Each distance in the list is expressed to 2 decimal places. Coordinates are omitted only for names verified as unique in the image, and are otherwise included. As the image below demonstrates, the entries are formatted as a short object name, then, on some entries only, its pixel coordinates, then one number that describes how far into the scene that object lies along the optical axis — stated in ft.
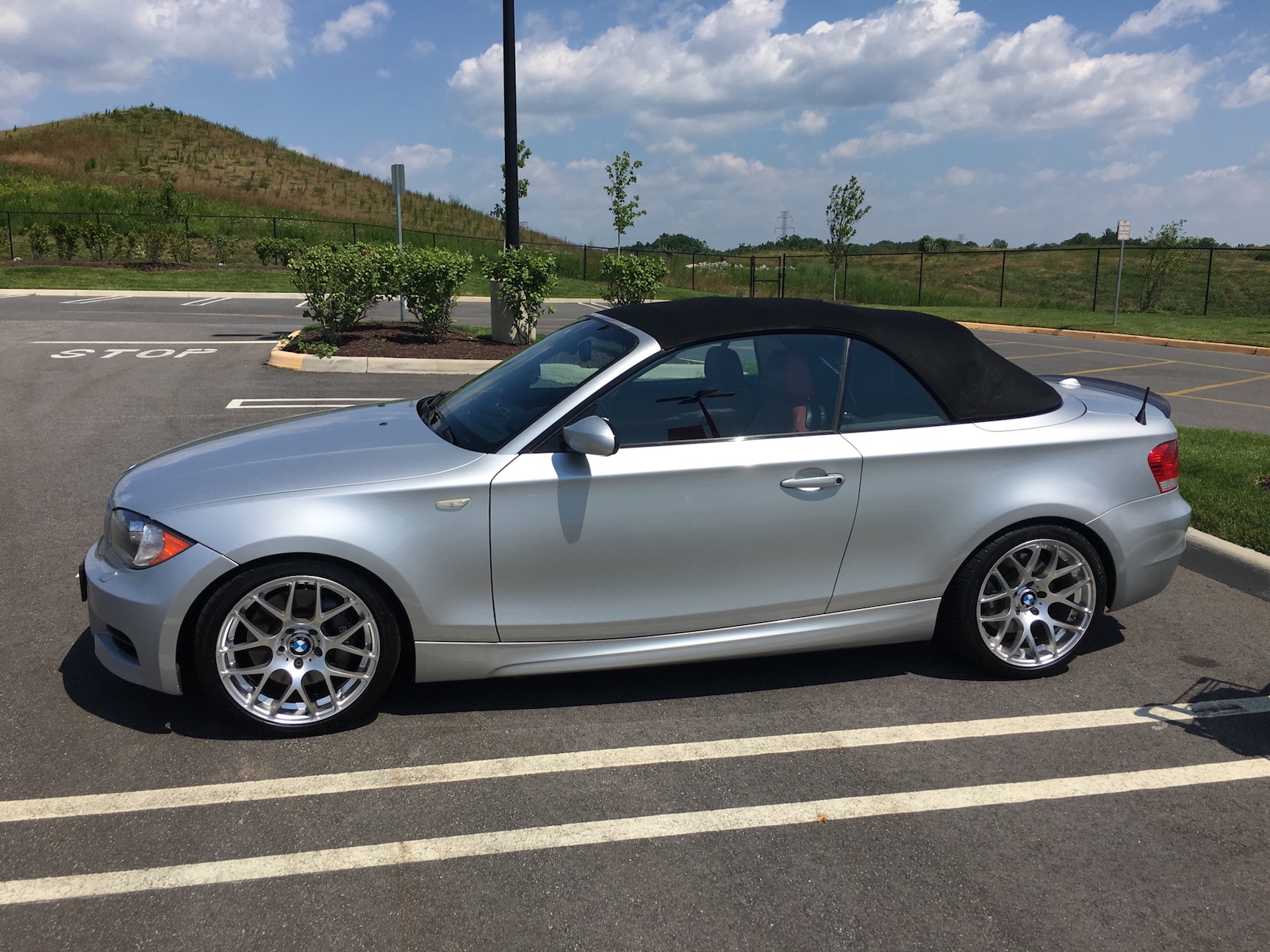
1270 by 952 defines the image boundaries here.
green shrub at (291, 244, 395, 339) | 46.21
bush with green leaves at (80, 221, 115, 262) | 109.60
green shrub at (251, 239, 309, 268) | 113.93
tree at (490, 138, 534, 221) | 50.70
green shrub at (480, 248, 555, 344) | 48.01
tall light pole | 48.44
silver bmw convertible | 12.09
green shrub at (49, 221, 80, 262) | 109.60
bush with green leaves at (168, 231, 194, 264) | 112.98
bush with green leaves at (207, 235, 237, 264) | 115.44
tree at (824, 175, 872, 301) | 105.91
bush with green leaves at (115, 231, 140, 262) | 111.65
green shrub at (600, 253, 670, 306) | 51.88
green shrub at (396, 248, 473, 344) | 46.96
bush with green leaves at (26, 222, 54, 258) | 109.70
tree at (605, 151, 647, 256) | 64.85
